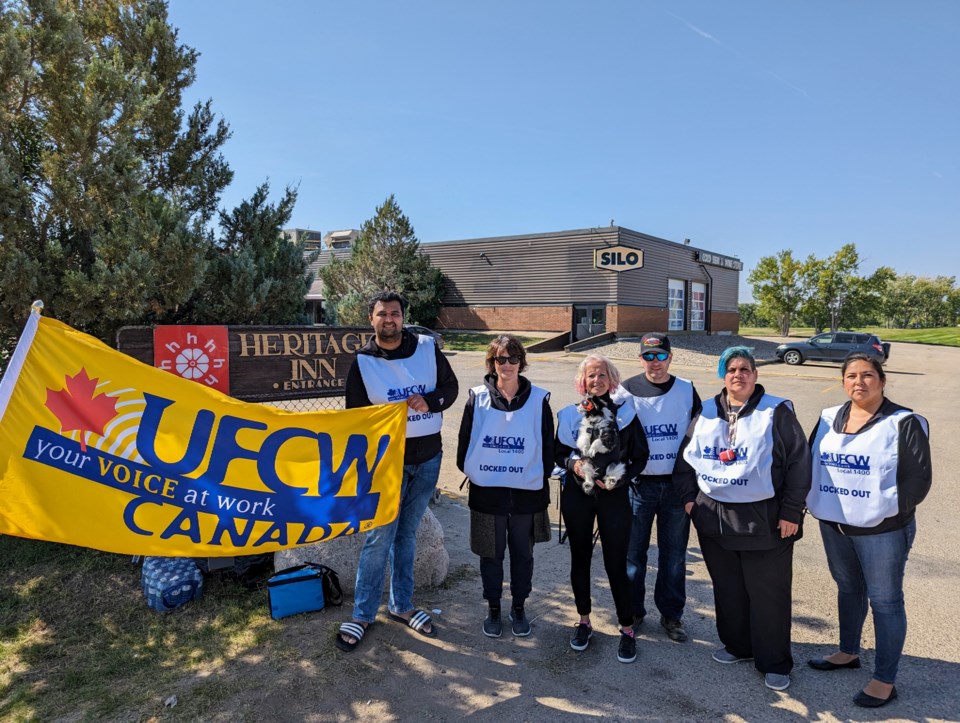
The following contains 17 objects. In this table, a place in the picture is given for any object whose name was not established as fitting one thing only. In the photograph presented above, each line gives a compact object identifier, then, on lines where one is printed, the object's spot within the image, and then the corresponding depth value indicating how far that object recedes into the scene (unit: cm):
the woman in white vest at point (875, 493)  310
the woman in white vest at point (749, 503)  329
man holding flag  386
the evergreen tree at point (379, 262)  3372
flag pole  328
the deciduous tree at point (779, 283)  4616
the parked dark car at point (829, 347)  2414
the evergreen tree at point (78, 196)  465
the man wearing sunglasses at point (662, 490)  383
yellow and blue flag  331
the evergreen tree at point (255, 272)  577
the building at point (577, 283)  3397
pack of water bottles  421
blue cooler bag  409
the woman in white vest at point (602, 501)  364
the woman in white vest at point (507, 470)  384
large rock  453
